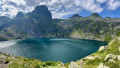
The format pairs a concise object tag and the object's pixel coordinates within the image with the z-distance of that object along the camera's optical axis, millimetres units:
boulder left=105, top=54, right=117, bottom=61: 26010
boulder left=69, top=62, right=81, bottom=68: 20835
